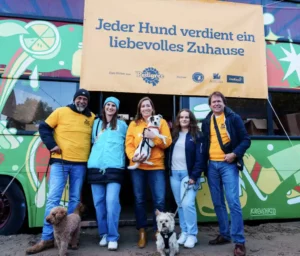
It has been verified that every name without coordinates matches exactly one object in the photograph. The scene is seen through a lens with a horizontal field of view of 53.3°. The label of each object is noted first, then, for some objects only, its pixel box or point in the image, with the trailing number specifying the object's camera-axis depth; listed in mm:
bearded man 3707
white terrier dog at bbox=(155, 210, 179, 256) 3314
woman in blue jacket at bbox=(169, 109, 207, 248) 3754
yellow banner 4625
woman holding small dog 3816
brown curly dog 3334
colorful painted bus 4223
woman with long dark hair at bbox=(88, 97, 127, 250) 3666
